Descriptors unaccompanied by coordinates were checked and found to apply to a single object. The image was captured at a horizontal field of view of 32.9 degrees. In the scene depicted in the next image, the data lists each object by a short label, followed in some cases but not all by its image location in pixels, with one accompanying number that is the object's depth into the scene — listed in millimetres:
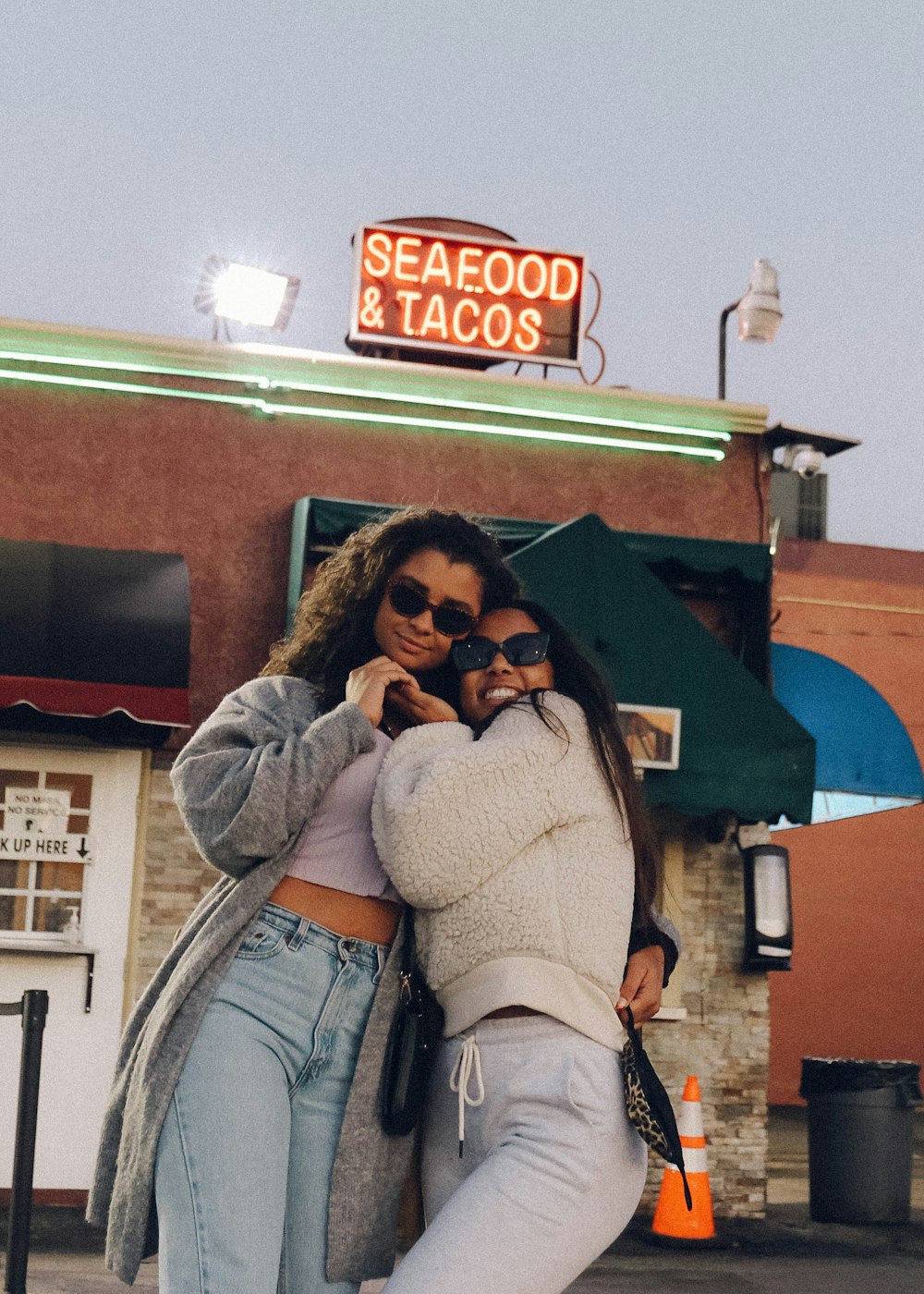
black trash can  9500
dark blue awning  11352
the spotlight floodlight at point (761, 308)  11297
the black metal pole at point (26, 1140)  4973
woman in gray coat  2564
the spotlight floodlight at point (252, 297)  10711
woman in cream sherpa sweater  2463
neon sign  10688
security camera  10211
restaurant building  8531
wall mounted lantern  9633
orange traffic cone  8336
